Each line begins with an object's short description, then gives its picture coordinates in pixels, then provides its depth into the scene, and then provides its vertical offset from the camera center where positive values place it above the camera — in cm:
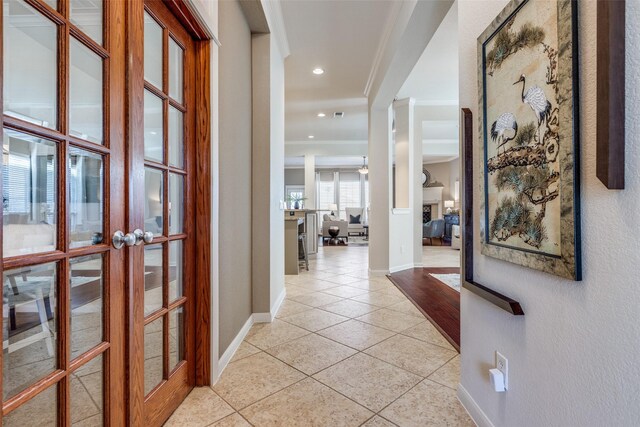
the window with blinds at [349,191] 1270 +88
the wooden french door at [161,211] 122 +1
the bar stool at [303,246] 519 -55
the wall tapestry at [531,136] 89 +25
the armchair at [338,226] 919 -41
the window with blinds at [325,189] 1273 +97
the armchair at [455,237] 764 -59
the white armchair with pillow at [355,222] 1073 -32
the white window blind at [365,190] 1255 +91
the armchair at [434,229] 880 -46
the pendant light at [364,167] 1086 +169
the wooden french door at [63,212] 78 +1
